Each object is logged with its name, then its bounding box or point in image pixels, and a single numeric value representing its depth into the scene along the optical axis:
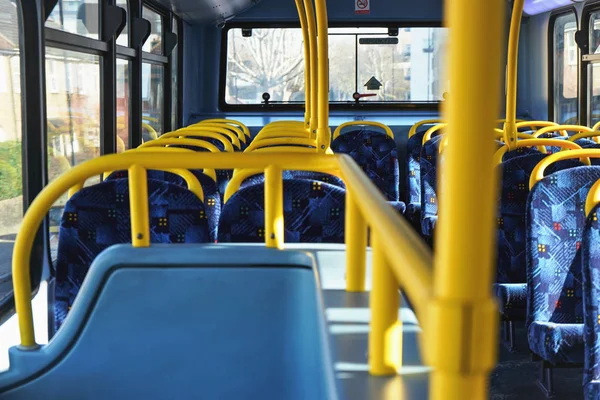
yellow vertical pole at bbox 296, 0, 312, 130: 4.43
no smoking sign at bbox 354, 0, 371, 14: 8.45
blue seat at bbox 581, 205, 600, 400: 1.98
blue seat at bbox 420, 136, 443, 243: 4.78
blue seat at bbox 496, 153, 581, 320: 3.19
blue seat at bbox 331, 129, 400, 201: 5.99
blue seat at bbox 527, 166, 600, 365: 2.73
